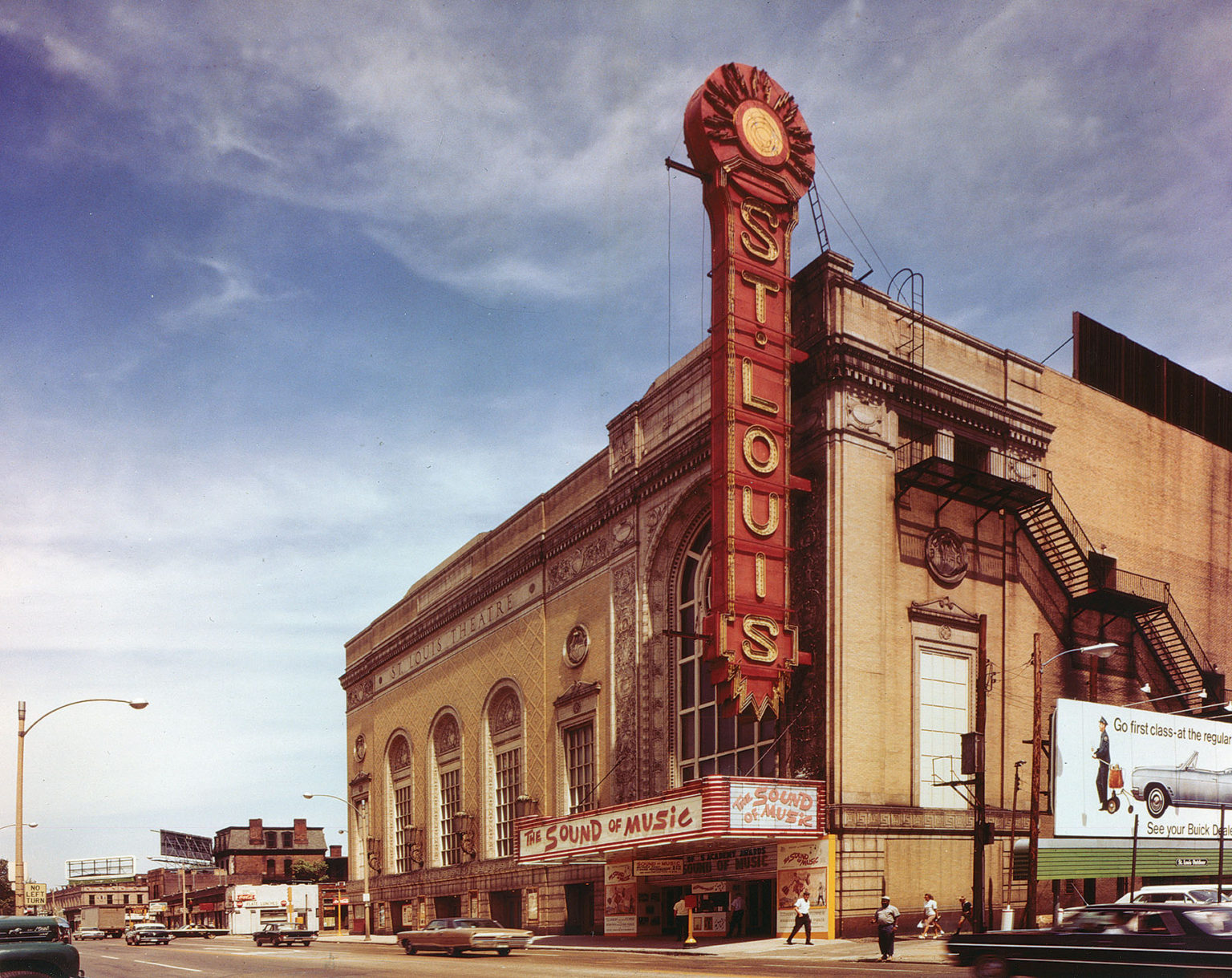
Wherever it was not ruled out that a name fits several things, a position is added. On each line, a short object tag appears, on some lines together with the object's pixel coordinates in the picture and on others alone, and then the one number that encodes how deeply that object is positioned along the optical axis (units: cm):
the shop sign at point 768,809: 3262
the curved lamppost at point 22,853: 3011
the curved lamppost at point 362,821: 7425
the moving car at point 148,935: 6397
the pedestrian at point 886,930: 2594
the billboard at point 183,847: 15962
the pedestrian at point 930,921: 3191
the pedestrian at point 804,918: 3131
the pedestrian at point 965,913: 3166
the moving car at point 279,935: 5512
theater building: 3406
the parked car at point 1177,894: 2761
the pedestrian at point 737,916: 3659
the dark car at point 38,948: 1359
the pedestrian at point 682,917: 3597
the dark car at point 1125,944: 1445
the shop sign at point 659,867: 3991
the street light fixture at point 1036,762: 2923
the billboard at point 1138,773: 3356
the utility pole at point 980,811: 2822
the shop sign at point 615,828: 3431
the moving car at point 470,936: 3600
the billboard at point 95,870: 18588
